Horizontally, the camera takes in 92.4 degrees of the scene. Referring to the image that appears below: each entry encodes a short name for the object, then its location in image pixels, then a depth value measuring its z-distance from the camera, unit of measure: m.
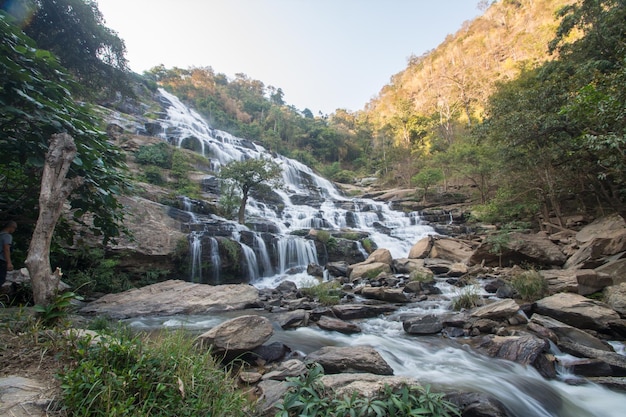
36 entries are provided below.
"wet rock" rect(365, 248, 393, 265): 12.18
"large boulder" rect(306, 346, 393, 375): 3.49
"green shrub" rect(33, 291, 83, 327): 2.77
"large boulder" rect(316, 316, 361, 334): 5.67
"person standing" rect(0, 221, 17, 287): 4.35
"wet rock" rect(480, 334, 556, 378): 4.03
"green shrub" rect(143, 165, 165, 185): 17.63
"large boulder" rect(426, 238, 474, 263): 13.18
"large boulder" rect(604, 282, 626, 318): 5.50
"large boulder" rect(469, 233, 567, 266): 10.07
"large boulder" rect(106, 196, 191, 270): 9.16
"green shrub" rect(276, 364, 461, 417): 2.13
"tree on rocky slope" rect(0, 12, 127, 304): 3.41
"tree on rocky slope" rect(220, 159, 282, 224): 14.30
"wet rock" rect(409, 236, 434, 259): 13.76
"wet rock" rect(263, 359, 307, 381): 3.26
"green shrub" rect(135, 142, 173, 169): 19.17
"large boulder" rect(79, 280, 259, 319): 6.71
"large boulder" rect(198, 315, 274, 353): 3.72
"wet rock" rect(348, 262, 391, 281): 10.74
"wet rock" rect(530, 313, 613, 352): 4.56
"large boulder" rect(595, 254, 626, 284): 7.16
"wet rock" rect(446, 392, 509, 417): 2.79
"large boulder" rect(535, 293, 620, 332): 5.09
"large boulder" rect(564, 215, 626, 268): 8.73
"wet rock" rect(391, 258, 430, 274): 11.55
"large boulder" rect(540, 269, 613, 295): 6.78
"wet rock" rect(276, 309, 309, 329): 5.89
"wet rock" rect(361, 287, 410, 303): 7.85
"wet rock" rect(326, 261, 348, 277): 11.76
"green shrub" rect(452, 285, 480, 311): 6.88
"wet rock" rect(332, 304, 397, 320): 6.59
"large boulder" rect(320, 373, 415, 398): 2.53
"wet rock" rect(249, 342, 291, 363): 3.95
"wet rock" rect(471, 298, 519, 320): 5.64
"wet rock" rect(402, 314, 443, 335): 5.54
